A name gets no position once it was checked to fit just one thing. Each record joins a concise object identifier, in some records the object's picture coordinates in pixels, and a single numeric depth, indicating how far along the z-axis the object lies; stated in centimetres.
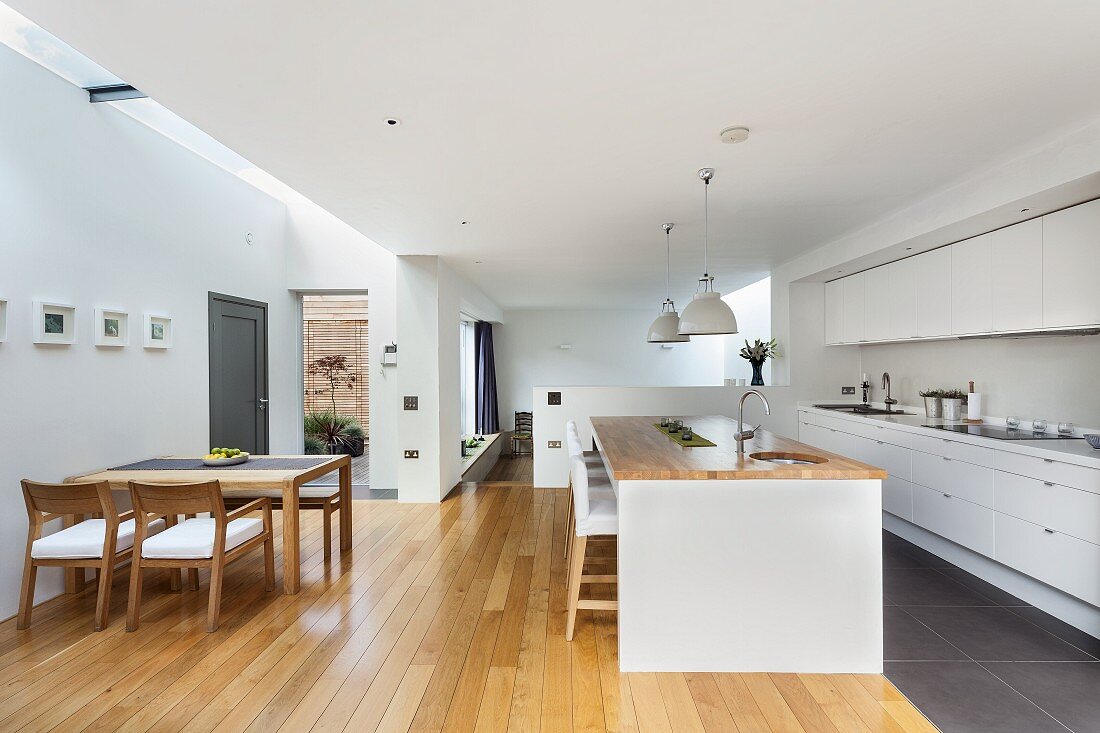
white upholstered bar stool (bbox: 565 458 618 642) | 282
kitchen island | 252
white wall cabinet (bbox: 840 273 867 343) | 535
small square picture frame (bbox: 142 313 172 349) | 411
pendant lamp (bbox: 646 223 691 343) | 438
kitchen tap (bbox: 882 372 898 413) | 529
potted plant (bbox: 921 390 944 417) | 450
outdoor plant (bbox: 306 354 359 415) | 963
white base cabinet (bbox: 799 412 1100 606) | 280
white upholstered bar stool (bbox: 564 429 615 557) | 325
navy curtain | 983
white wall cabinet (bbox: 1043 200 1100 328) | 299
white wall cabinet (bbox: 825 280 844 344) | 576
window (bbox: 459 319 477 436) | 929
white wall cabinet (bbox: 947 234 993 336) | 375
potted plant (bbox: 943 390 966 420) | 434
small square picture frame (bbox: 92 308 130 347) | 364
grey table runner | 368
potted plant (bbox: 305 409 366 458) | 848
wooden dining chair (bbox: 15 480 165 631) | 294
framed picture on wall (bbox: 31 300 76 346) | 322
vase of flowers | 634
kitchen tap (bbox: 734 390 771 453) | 305
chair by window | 1022
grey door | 504
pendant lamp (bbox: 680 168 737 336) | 324
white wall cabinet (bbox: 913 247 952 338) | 416
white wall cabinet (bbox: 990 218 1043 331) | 335
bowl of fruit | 380
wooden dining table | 337
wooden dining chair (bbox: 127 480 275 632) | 296
